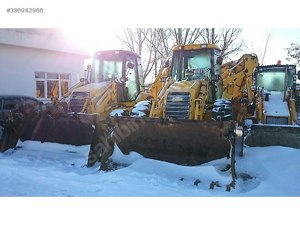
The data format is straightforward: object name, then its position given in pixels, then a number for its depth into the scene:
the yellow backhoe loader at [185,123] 2.83
